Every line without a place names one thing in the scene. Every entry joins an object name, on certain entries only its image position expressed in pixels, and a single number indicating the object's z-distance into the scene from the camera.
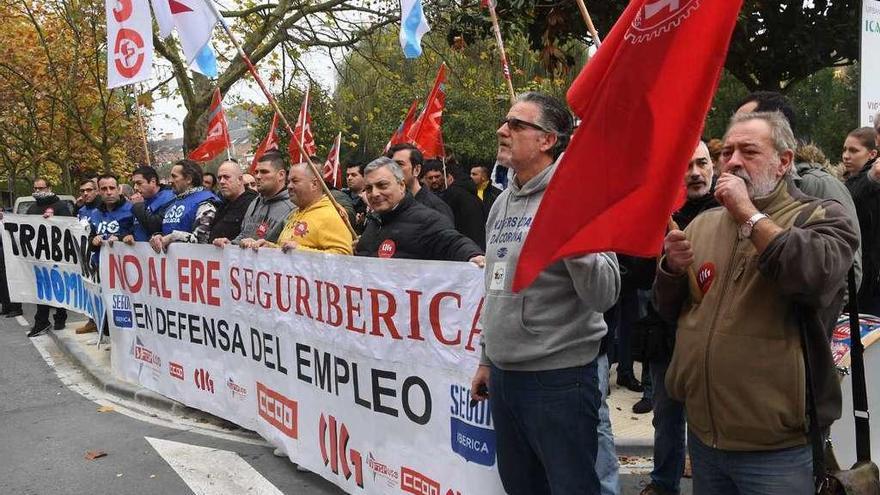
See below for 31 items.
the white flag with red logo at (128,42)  6.91
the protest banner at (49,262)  8.86
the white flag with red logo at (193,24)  6.44
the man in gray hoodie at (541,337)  2.56
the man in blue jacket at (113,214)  8.40
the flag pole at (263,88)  5.16
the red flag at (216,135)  9.05
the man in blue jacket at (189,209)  6.86
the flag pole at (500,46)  4.62
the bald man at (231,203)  6.62
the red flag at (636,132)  1.96
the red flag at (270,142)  9.88
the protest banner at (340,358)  3.57
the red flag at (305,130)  8.31
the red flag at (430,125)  8.48
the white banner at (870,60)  5.74
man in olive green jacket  2.11
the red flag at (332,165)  10.83
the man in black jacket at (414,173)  5.93
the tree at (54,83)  17.23
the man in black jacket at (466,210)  7.43
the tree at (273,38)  14.35
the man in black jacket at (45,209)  10.30
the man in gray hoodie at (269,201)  5.88
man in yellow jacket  5.02
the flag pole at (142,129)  7.71
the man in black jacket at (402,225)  4.15
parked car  15.98
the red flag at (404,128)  9.90
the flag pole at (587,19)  3.01
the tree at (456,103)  23.02
